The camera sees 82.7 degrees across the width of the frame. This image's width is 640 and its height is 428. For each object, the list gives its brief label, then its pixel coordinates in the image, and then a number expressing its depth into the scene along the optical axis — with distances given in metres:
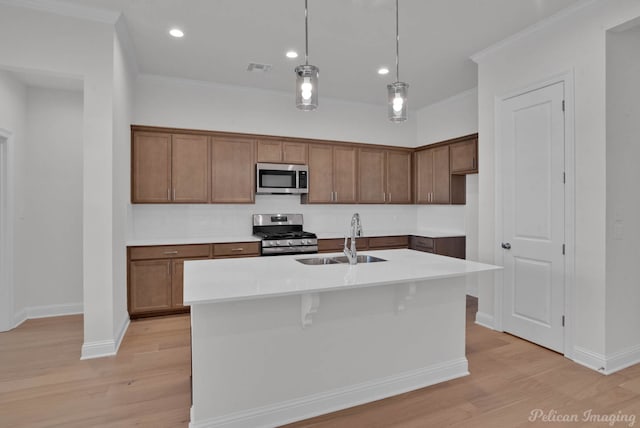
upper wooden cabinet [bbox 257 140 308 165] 4.84
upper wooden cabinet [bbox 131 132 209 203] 4.25
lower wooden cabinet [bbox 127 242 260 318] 3.96
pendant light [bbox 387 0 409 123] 2.42
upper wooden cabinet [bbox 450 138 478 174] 4.60
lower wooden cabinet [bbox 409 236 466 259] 4.95
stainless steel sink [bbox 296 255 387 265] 2.81
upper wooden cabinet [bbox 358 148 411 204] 5.47
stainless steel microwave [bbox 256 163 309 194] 4.77
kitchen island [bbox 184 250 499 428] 1.99
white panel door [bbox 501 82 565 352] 3.04
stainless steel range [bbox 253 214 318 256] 4.50
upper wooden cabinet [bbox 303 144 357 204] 5.13
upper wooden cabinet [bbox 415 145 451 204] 5.12
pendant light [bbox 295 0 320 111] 2.17
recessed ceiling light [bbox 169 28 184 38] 3.28
